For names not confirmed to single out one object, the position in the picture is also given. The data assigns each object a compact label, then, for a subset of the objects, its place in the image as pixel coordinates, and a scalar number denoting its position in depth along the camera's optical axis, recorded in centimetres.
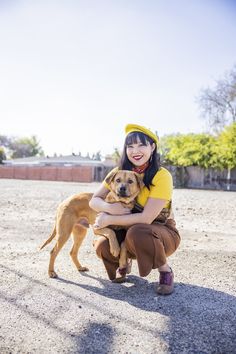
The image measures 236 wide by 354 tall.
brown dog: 350
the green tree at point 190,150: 2822
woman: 332
